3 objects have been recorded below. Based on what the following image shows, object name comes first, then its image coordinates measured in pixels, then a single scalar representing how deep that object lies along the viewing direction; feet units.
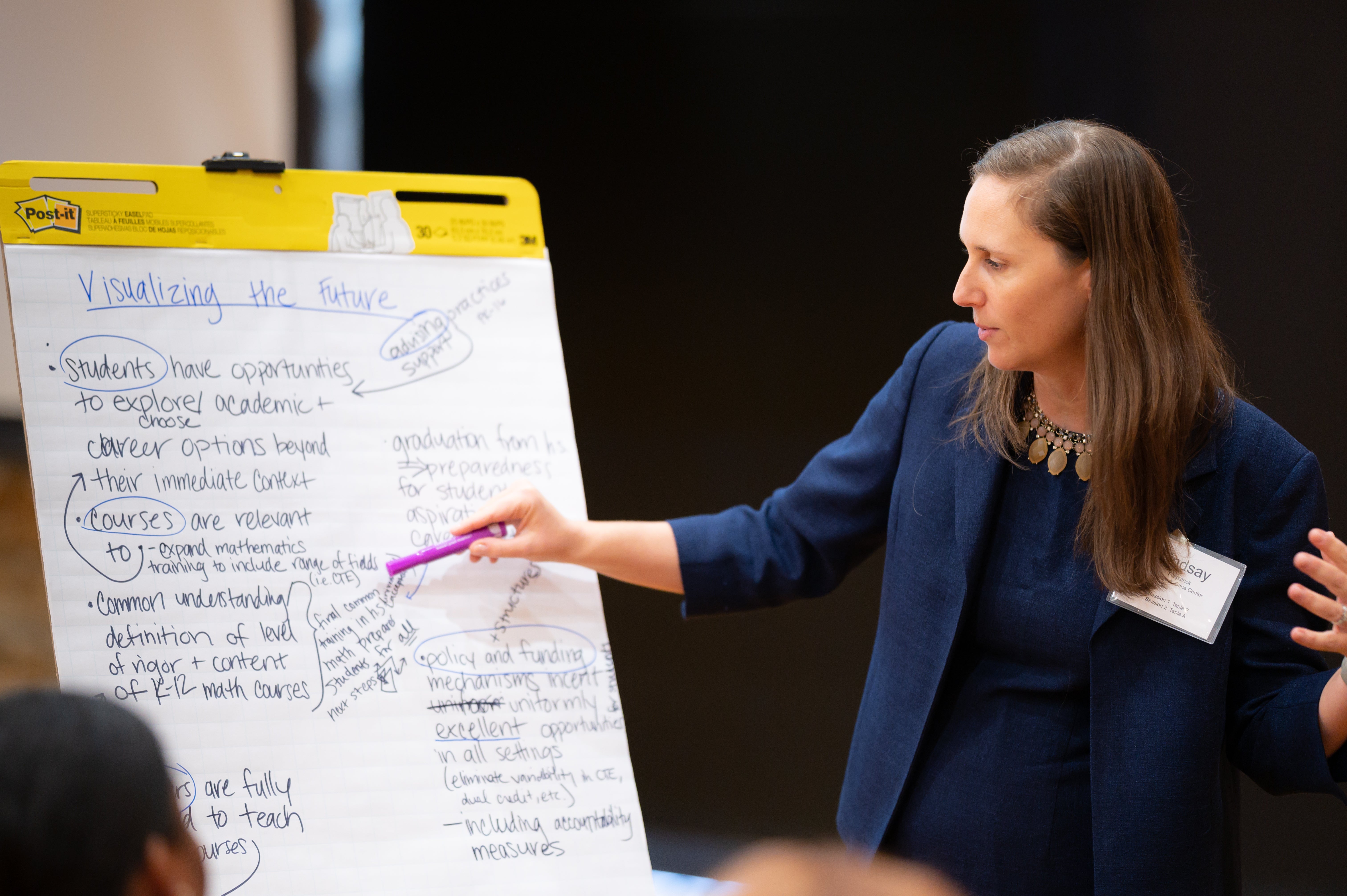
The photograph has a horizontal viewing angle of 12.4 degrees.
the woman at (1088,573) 23.07
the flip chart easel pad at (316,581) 23.05
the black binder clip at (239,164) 23.37
